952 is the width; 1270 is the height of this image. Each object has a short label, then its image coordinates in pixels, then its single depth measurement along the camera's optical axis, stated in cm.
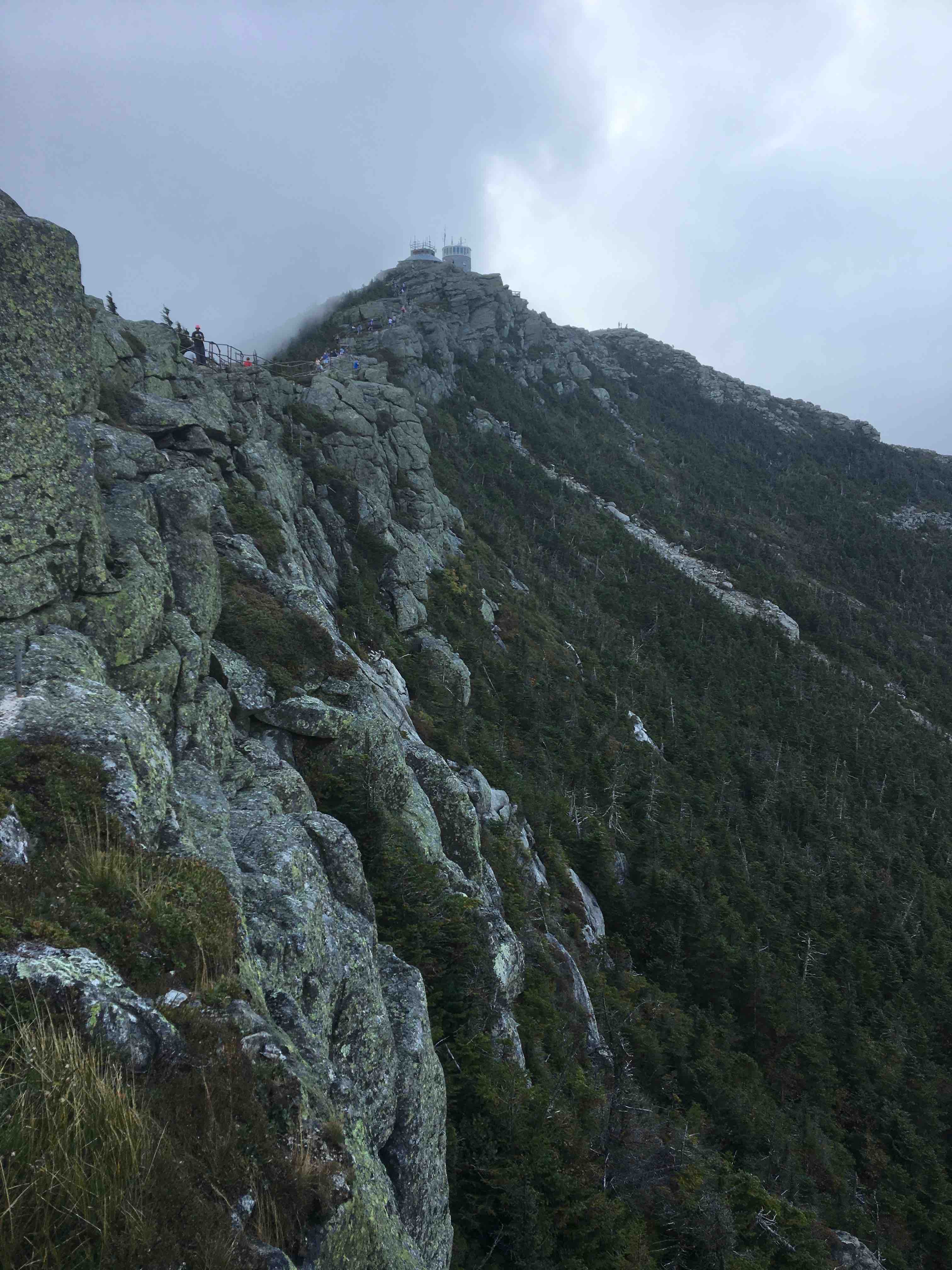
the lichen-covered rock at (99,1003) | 379
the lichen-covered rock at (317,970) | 606
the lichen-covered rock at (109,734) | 630
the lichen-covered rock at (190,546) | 1309
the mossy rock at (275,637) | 1502
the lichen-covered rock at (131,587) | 993
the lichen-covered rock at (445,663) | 3266
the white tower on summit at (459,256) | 14000
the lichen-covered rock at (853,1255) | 1634
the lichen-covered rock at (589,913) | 2591
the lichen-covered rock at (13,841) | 503
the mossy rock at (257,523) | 2295
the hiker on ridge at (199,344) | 3878
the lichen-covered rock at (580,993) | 1738
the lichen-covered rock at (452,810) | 1645
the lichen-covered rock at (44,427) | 934
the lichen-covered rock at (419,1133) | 673
